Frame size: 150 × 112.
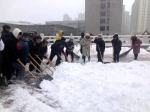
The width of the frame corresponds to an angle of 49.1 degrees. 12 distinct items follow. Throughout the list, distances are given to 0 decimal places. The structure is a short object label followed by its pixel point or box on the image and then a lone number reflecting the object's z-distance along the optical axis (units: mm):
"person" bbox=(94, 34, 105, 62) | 7445
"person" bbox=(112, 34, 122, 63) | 7360
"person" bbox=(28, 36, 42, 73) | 5328
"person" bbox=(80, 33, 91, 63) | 7489
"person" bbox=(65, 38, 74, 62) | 7343
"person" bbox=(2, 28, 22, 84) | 4020
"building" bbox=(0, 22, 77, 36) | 31825
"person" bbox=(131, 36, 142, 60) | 8242
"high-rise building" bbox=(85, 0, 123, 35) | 44344
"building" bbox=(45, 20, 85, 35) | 59406
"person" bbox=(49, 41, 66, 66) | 6582
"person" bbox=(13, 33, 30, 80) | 4219
